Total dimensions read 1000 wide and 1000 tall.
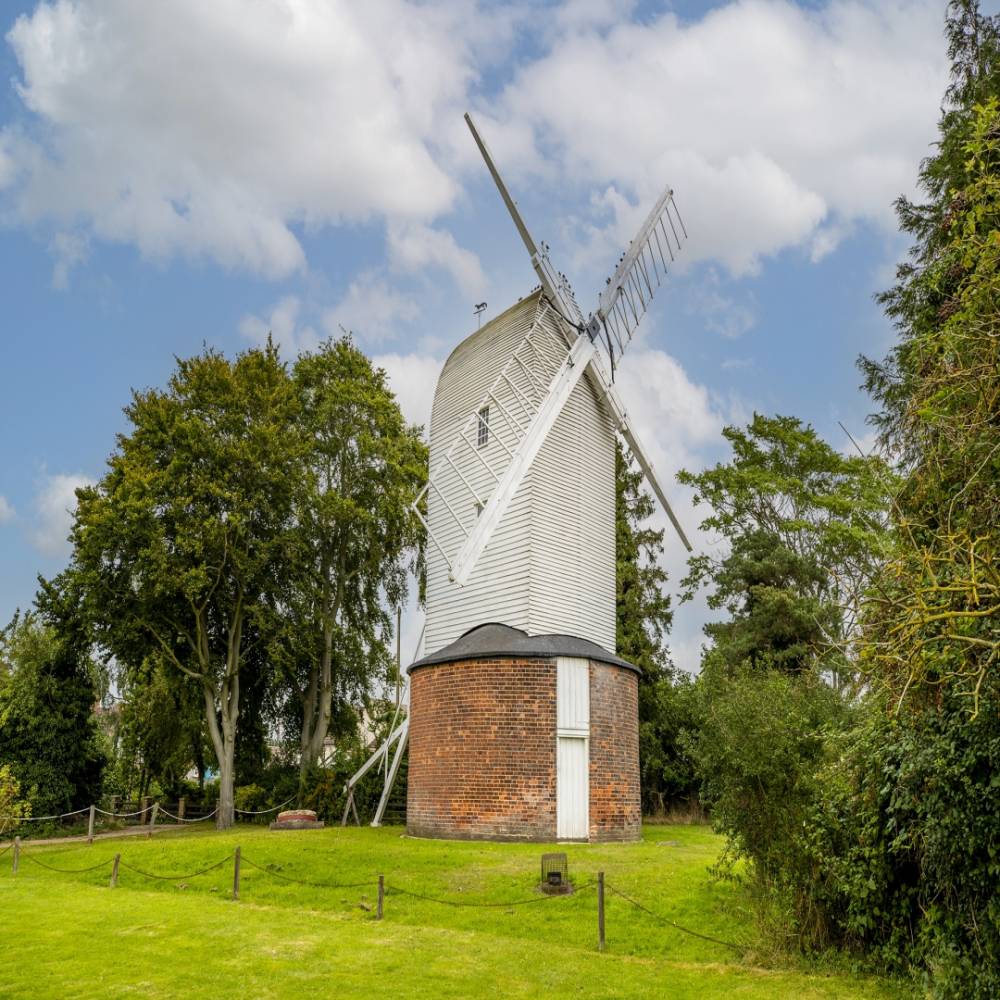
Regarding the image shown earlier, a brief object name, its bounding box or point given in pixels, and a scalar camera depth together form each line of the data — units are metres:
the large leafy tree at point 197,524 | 22.31
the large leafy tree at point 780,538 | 25.41
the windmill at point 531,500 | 17.64
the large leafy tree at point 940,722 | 6.86
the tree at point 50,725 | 24.03
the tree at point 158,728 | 26.88
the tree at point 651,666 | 26.11
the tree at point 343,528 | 25.77
